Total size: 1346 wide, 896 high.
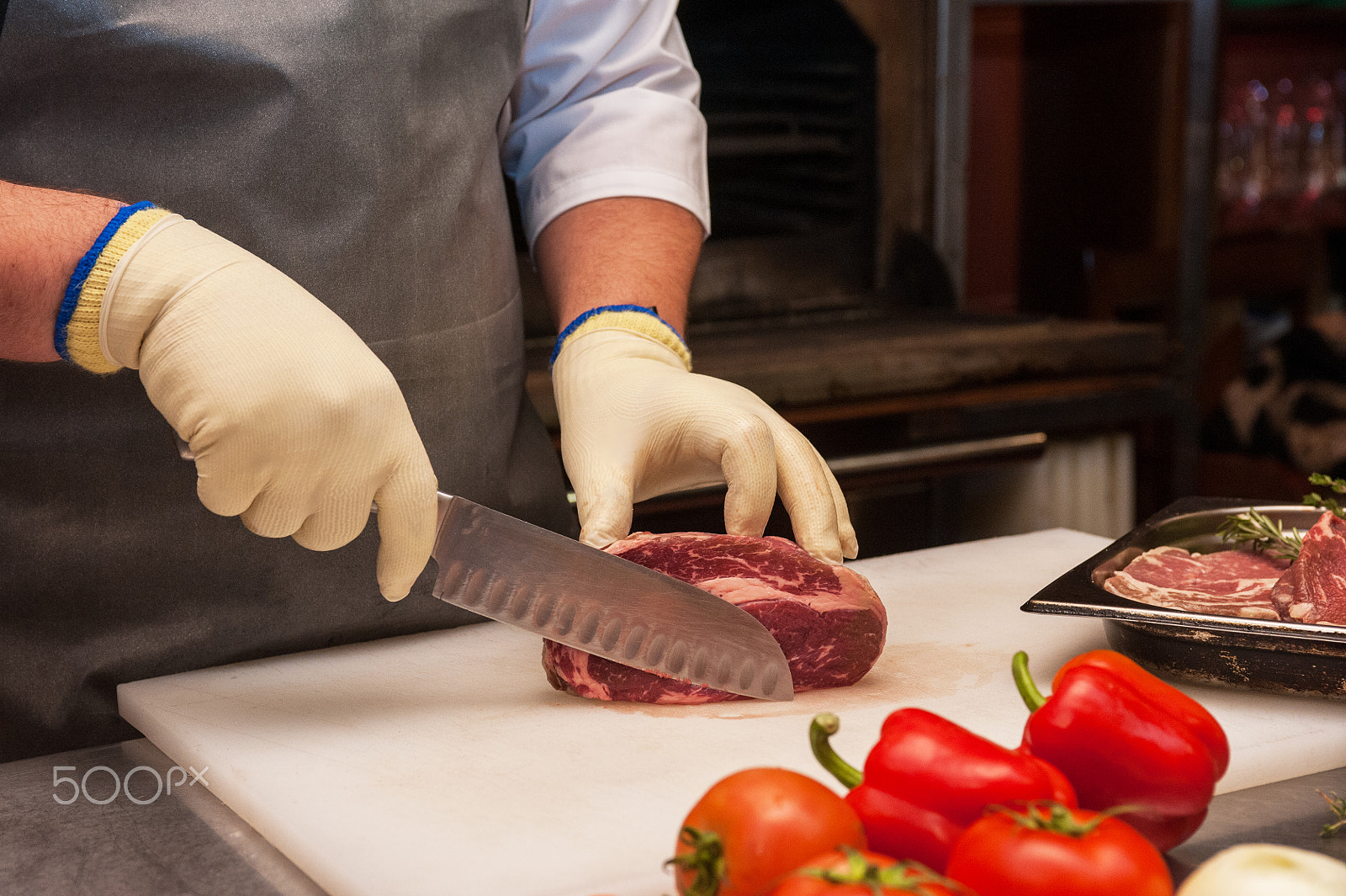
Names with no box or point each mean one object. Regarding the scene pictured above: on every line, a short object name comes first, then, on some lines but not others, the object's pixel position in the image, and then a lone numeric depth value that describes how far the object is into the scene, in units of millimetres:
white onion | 640
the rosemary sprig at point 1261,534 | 1491
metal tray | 1185
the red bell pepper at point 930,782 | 758
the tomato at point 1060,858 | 671
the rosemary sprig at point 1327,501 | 1407
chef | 1134
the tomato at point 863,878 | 608
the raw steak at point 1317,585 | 1258
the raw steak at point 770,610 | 1282
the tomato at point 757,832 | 702
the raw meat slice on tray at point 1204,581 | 1320
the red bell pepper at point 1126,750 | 856
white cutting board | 980
